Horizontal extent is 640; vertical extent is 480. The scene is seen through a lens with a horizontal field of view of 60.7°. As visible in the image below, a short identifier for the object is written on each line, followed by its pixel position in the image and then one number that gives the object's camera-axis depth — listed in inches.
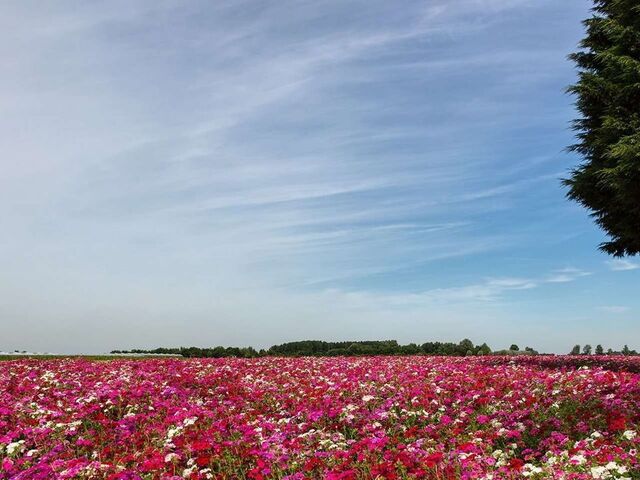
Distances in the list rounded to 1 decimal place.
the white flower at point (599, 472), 240.5
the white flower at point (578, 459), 260.6
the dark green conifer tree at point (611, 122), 661.3
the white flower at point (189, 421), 352.2
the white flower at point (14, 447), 330.1
